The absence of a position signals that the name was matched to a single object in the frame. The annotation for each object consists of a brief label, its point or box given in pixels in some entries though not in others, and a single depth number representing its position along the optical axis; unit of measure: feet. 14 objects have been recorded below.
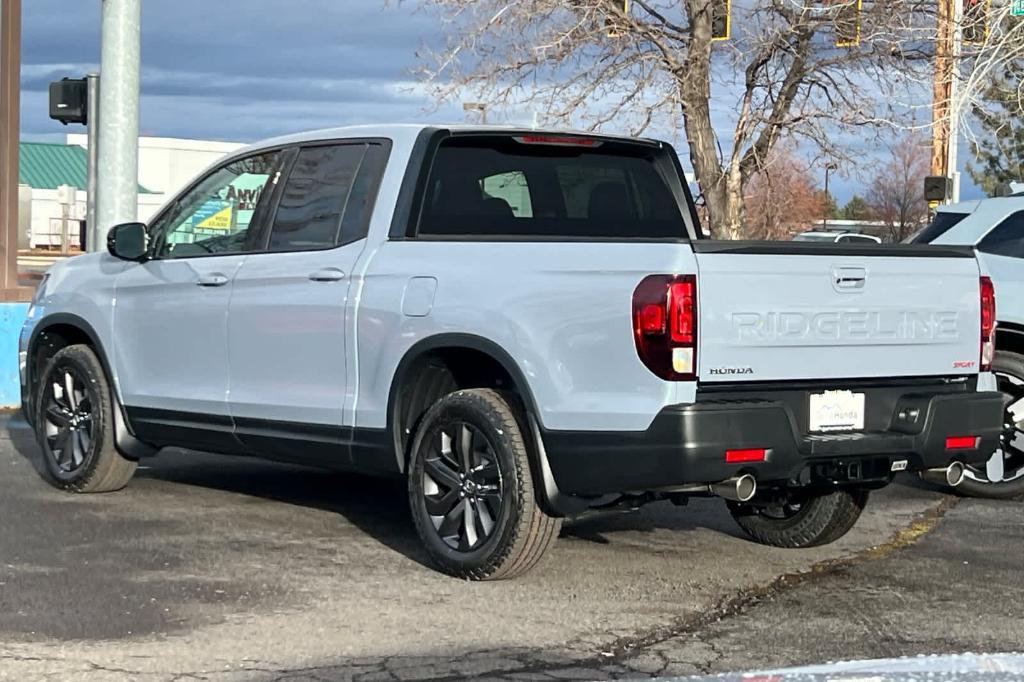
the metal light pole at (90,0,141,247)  41.96
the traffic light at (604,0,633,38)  82.69
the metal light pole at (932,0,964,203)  55.25
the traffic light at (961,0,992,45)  55.72
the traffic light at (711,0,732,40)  69.92
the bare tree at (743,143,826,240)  89.81
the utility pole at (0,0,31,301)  57.57
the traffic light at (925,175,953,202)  84.38
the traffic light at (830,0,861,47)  70.68
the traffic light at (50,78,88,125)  43.04
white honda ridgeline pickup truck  19.24
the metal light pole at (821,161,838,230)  86.51
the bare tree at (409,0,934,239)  82.64
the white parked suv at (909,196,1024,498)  29.12
